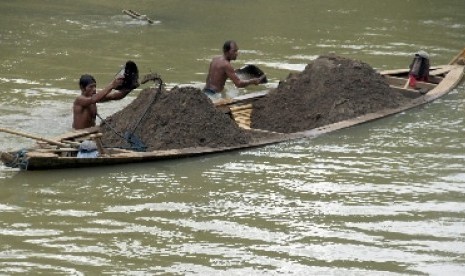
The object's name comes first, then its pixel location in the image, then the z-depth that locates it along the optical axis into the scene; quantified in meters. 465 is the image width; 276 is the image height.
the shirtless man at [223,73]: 23.95
